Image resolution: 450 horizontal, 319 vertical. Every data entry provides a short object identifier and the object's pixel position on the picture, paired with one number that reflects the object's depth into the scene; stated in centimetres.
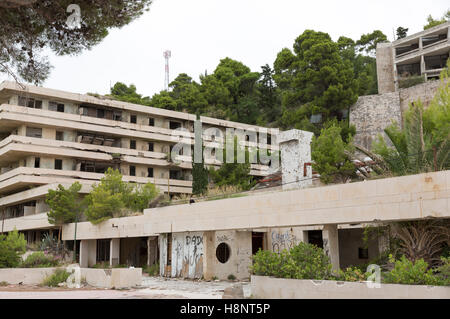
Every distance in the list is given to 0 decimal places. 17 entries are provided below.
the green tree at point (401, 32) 6347
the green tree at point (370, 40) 6469
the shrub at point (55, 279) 2045
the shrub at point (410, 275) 1094
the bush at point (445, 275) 1071
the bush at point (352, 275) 1252
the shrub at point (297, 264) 1349
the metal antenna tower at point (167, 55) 7444
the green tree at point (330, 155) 2895
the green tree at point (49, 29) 1324
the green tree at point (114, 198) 3347
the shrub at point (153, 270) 2730
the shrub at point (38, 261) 2385
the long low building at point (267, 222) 1358
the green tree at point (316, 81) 4691
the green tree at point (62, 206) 3772
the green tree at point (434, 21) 5939
